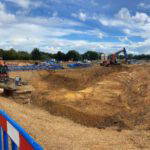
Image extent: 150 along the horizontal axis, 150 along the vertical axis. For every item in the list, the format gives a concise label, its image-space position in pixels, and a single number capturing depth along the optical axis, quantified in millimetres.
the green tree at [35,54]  66112
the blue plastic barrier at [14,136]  1710
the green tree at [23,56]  67007
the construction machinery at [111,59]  28897
